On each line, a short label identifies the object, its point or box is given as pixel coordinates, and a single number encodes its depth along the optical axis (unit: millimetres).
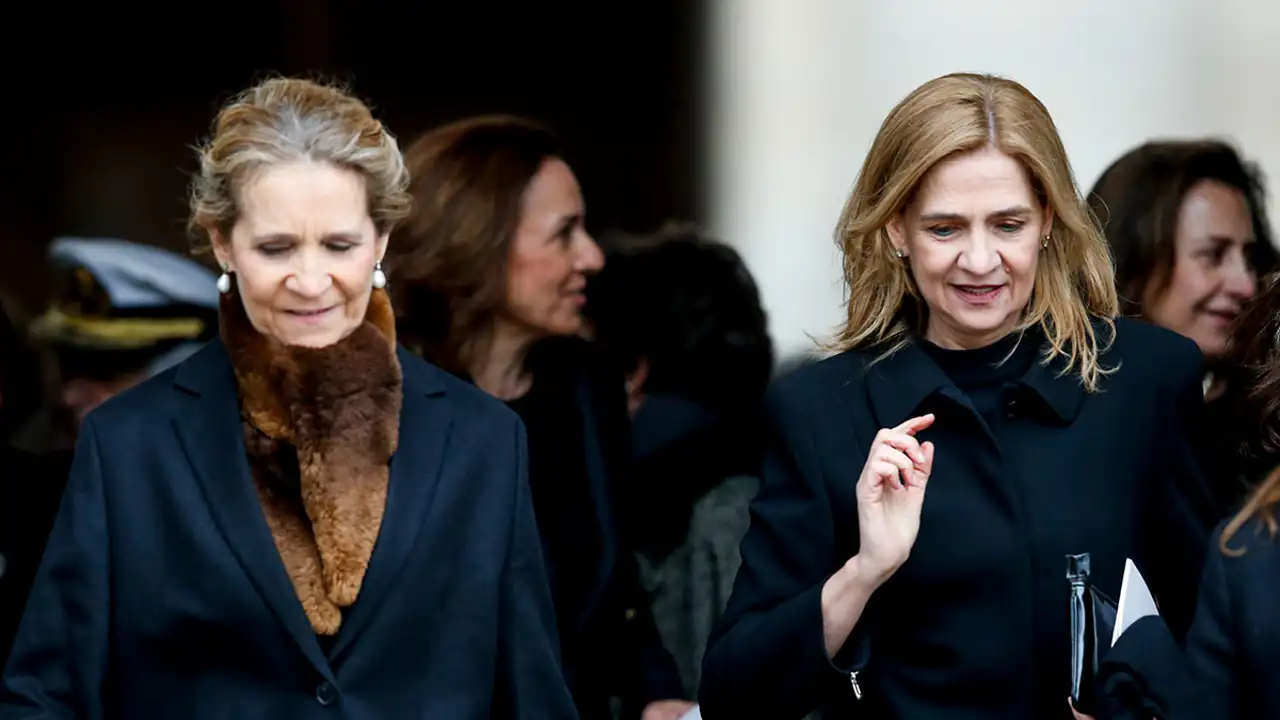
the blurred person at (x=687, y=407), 8711
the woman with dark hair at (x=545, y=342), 8172
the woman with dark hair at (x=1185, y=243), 8672
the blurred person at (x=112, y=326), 9836
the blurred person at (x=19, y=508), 7832
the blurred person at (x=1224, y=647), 5383
